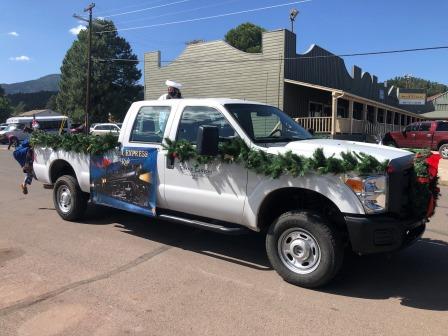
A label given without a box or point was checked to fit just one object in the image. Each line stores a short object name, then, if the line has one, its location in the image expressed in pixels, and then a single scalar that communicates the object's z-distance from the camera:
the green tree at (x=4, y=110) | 84.53
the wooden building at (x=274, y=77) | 24.16
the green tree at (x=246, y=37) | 67.19
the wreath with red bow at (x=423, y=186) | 4.71
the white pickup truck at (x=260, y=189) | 4.38
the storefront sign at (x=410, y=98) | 53.41
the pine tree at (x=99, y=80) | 50.62
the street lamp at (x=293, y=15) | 46.41
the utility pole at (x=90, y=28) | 35.69
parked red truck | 21.72
